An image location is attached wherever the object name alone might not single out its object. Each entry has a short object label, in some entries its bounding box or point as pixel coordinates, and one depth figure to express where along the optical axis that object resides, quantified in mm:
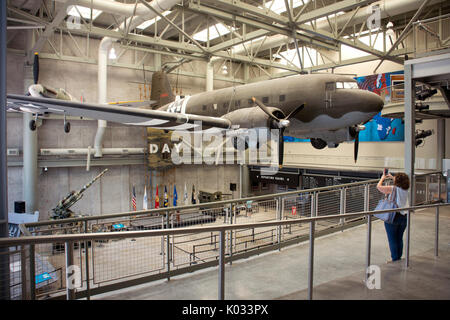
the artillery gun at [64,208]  14406
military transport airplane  9328
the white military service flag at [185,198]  21953
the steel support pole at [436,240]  4802
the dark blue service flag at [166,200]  21248
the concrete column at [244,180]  26375
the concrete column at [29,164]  16516
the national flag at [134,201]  19788
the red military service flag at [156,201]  20969
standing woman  4711
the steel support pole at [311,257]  3264
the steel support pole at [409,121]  7371
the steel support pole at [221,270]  2852
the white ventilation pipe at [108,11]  12281
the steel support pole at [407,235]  4520
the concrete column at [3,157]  3706
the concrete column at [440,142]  16109
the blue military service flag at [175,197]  21578
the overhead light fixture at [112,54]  15805
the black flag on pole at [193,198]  22778
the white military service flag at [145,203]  19706
